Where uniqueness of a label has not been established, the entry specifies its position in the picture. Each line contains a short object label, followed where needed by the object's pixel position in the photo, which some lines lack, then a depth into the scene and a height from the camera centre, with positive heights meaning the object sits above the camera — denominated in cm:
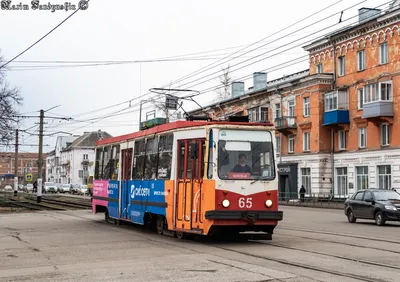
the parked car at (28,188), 9931 -55
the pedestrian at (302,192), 5256 -40
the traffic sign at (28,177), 6700 +86
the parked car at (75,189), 8962 -56
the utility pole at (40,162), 4538 +180
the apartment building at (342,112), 4594 +669
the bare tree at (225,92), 7404 +1200
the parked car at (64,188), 9639 -46
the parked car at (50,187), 9706 -33
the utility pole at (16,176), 5992 +88
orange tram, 1452 +21
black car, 2386 -69
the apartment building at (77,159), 12862 +589
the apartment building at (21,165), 15450 +551
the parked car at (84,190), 8418 -64
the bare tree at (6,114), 4047 +474
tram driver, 1480 +52
